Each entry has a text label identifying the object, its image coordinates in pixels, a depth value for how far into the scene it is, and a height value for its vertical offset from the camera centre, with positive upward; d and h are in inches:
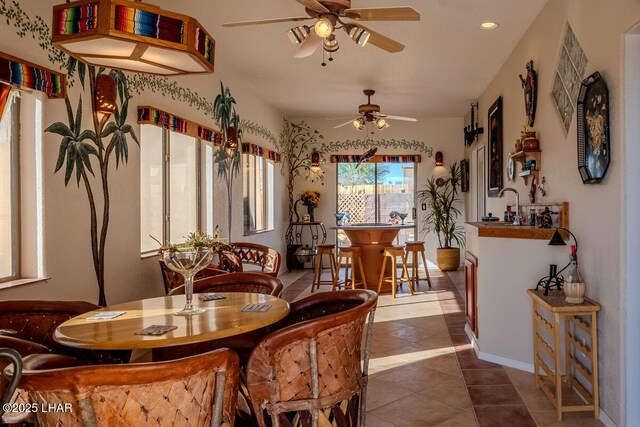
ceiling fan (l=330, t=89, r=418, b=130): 274.8 +55.7
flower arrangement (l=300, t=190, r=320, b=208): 382.3 +12.2
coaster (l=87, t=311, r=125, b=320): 82.7 -17.1
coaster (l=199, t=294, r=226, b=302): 98.0 -16.7
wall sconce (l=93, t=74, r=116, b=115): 141.8 +35.1
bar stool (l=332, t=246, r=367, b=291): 265.3 -25.4
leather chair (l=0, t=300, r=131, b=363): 88.9 -19.2
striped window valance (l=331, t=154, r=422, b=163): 389.4 +43.2
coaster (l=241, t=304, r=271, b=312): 87.0 -16.8
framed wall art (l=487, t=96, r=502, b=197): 242.2 +31.9
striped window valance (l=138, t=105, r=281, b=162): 164.9 +34.6
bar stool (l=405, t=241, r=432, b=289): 283.1 -22.9
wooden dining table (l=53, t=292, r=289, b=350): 68.7 -17.2
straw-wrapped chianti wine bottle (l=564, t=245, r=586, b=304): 117.0 -18.2
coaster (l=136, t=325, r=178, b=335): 72.2 -17.1
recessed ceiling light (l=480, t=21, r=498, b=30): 186.5 +71.5
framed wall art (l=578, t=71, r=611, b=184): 112.9 +19.7
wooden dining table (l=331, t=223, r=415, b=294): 280.2 -19.4
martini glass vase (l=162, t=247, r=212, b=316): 85.2 -8.1
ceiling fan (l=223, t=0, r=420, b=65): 122.6 +49.9
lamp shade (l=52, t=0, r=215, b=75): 76.8 +29.6
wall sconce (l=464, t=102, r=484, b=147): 314.2 +55.2
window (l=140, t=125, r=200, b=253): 177.5 +11.7
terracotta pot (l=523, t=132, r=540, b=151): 172.9 +24.3
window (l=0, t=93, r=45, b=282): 116.8 +6.4
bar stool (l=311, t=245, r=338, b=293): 279.4 -26.7
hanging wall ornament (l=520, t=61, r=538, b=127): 180.1 +44.2
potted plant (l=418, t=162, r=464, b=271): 359.3 -1.3
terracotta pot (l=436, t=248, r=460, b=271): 357.1 -34.0
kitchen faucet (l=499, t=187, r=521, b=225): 190.2 -1.8
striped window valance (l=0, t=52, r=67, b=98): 104.6 +32.0
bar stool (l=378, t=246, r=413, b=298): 261.1 -26.8
